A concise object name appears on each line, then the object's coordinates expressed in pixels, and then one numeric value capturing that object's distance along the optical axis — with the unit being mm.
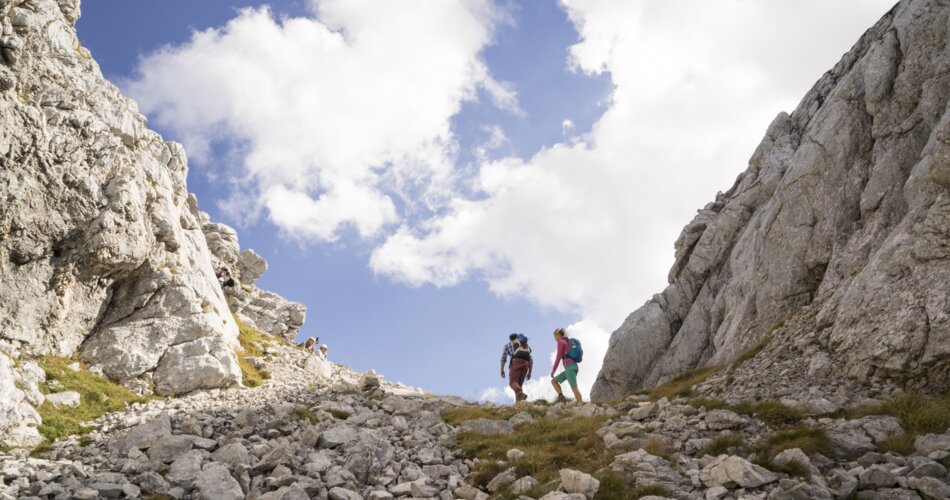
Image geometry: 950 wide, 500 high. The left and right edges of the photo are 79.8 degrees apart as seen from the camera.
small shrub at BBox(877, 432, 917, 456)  13625
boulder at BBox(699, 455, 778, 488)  12578
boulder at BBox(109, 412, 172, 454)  18750
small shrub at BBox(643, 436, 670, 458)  15916
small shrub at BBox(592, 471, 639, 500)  13102
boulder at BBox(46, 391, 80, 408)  22500
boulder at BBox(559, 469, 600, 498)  13297
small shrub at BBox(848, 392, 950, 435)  14758
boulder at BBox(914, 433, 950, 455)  13086
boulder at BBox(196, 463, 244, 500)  14914
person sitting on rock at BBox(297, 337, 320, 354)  51188
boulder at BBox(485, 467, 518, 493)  15594
